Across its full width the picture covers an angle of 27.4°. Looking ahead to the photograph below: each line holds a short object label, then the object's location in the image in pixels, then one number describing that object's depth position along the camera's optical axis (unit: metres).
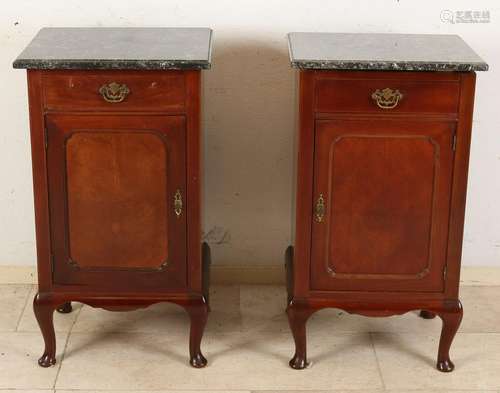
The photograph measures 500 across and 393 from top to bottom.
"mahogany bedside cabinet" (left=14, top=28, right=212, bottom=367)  2.58
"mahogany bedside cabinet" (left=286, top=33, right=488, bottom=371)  2.57
